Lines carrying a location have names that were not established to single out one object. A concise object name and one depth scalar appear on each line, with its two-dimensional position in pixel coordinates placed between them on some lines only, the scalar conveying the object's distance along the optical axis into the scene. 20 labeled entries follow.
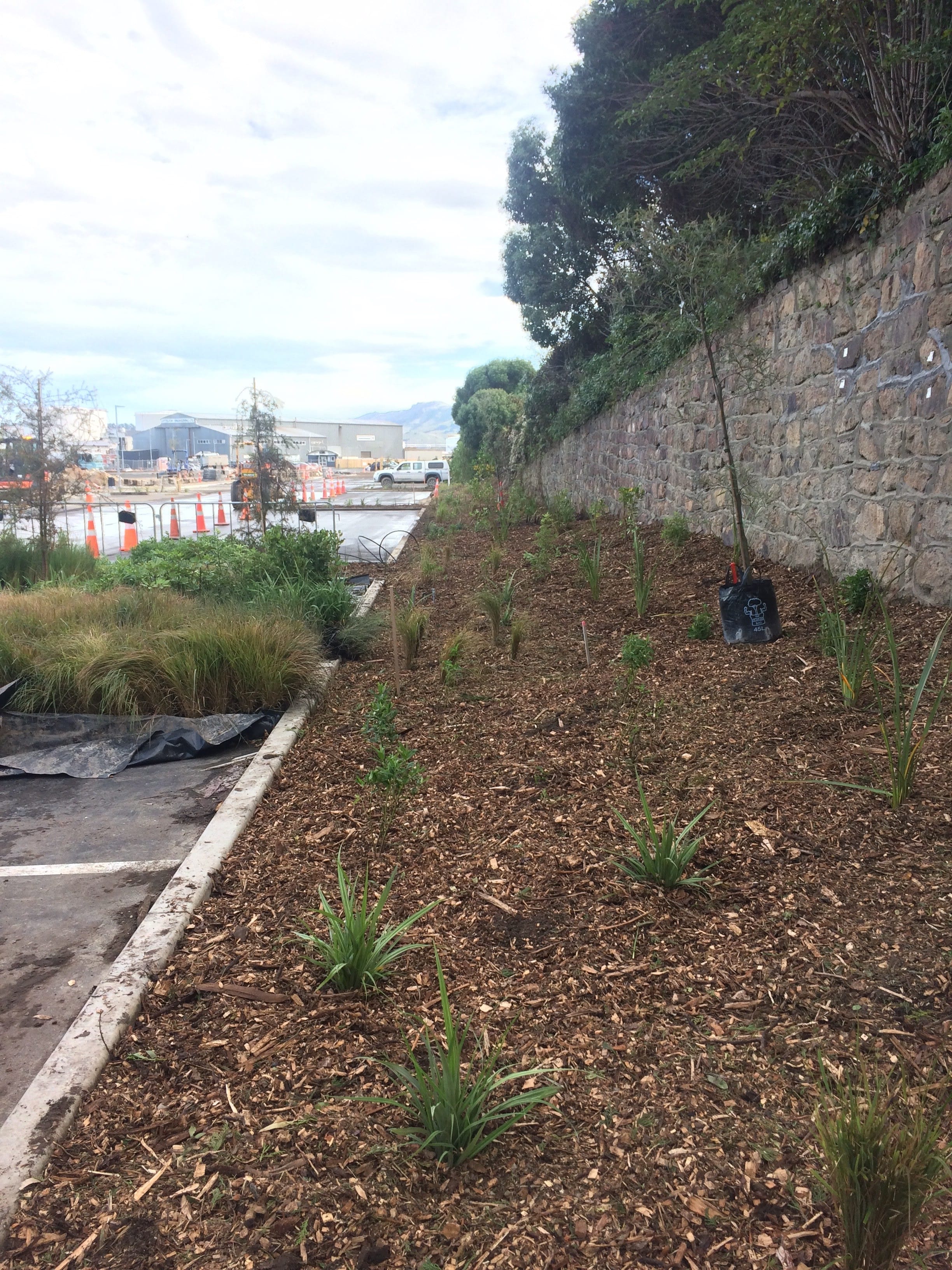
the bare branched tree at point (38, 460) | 11.31
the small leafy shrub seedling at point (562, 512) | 13.18
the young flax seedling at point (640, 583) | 6.50
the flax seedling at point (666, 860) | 2.95
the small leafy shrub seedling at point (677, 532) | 8.77
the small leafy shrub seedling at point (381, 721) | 4.38
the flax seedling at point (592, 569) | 7.43
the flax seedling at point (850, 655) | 4.05
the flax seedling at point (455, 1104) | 1.95
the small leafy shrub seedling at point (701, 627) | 5.73
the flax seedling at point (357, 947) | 2.62
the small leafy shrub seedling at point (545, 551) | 9.48
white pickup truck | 47.38
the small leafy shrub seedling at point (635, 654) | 4.87
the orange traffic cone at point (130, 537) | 17.67
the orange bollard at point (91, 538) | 12.66
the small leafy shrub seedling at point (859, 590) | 5.28
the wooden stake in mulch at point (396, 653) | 5.68
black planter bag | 5.36
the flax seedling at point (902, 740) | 3.01
